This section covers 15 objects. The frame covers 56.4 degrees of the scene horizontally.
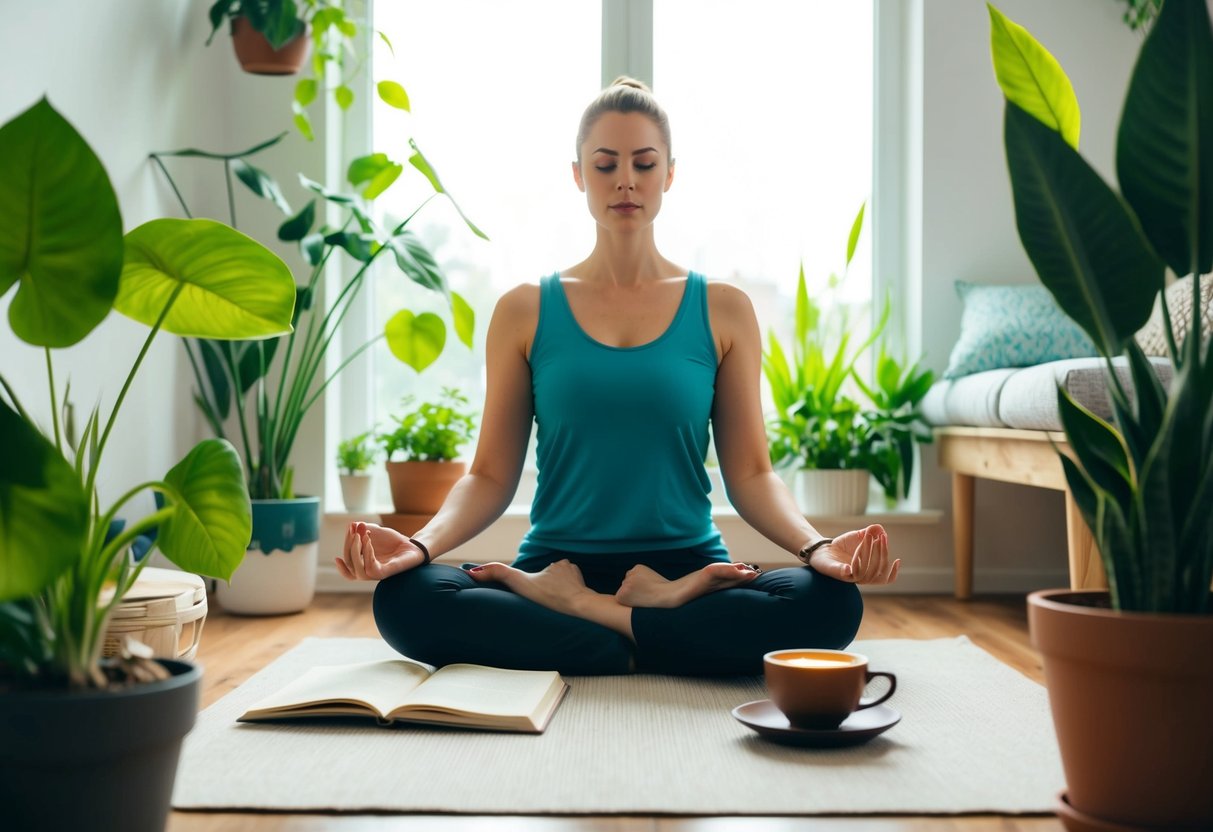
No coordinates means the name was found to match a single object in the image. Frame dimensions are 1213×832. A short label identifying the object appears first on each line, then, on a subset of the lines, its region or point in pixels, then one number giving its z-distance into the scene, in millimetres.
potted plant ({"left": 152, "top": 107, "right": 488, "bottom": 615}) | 2805
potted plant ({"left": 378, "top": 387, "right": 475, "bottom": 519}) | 3043
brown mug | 1430
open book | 1579
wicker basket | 1730
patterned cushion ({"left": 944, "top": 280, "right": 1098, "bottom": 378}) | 3016
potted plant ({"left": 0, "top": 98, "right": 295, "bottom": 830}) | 950
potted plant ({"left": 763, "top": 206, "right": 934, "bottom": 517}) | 3219
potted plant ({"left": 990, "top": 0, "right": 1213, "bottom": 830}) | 1008
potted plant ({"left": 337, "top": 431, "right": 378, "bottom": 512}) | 3244
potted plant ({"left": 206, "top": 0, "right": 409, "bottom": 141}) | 2904
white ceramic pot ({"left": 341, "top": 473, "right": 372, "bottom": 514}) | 3266
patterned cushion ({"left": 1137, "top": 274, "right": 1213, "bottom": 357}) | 2133
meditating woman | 1908
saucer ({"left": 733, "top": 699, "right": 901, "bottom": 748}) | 1455
